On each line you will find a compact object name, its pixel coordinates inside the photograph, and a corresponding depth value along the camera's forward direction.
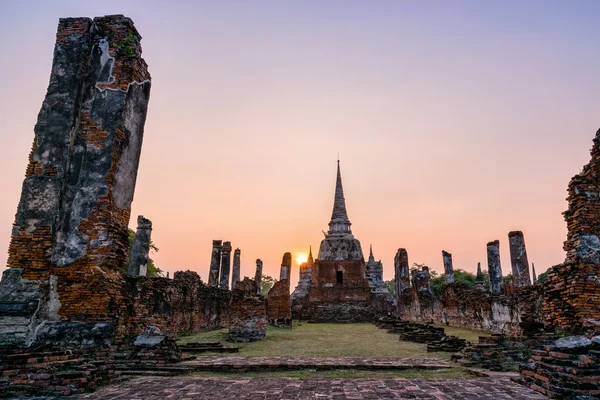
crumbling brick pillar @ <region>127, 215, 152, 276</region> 15.17
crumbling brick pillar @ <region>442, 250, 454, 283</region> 25.73
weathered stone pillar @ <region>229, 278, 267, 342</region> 12.66
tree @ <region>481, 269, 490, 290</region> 45.20
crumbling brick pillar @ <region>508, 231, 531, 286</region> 18.19
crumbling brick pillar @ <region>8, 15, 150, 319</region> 6.64
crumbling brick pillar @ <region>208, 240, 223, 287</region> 24.25
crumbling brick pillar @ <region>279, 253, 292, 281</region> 26.38
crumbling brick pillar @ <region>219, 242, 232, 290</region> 25.17
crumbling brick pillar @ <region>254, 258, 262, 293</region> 31.55
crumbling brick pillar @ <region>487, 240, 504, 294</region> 18.95
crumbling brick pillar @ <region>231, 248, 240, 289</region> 29.07
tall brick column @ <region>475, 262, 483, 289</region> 41.85
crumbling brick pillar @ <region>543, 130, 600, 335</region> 7.71
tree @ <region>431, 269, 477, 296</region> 40.85
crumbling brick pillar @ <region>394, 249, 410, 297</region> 29.22
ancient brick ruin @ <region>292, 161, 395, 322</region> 29.35
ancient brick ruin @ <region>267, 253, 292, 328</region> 19.81
